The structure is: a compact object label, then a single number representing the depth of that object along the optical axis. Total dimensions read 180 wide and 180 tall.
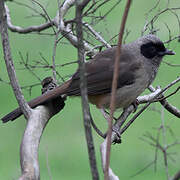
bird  9.45
